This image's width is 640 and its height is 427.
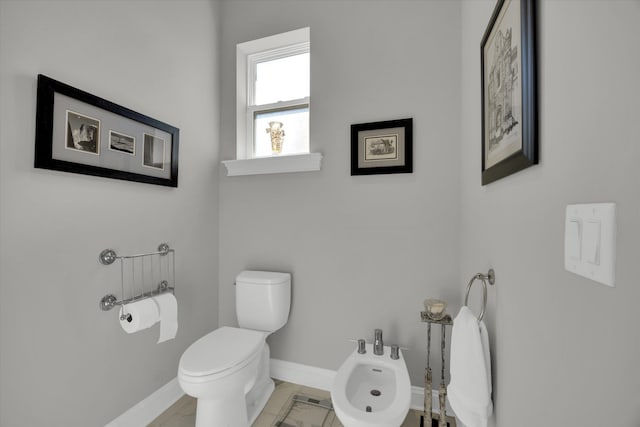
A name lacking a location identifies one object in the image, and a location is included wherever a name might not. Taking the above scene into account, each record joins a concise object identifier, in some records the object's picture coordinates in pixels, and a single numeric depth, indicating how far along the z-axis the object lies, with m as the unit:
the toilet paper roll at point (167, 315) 1.50
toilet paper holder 1.41
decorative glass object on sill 2.12
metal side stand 1.37
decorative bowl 1.43
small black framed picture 1.72
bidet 1.11
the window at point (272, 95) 2.12
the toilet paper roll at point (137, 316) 1.39
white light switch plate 0.38
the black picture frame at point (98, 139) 1.17
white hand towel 0.86
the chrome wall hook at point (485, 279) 0.96
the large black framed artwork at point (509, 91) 0.66
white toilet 1.32
